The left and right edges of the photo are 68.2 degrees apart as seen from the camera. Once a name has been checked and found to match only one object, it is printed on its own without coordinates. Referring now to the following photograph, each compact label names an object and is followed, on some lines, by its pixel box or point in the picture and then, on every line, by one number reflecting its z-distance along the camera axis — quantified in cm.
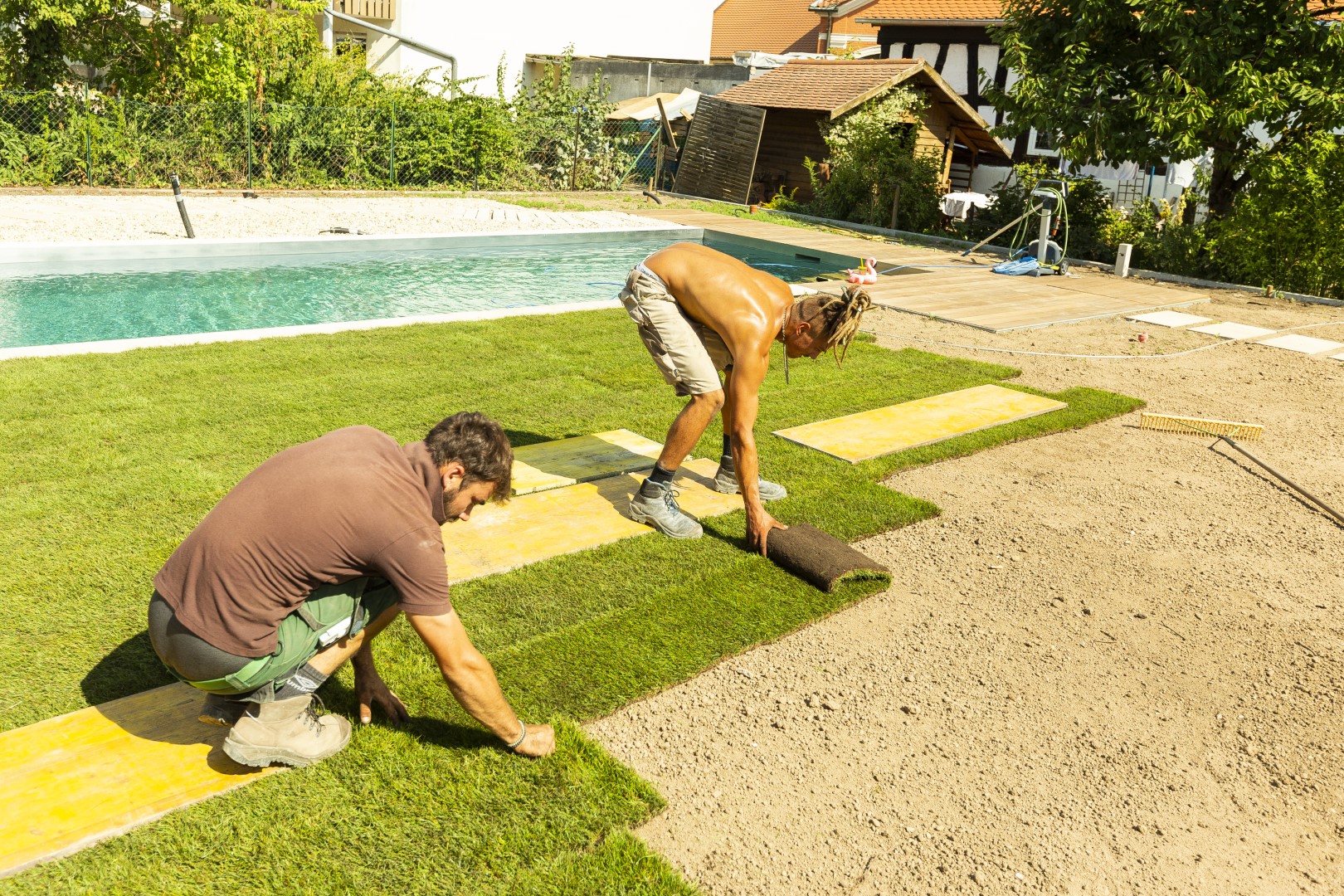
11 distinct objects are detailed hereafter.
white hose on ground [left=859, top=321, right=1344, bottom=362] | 937
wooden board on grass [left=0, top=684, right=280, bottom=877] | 271
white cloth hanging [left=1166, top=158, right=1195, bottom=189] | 2267
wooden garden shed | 1942
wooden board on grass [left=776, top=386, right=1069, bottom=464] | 642
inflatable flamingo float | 1230
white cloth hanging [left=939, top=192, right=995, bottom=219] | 1844
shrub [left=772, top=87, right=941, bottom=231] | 1836
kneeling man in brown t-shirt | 265
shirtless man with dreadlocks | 445
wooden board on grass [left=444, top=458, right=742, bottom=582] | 456
